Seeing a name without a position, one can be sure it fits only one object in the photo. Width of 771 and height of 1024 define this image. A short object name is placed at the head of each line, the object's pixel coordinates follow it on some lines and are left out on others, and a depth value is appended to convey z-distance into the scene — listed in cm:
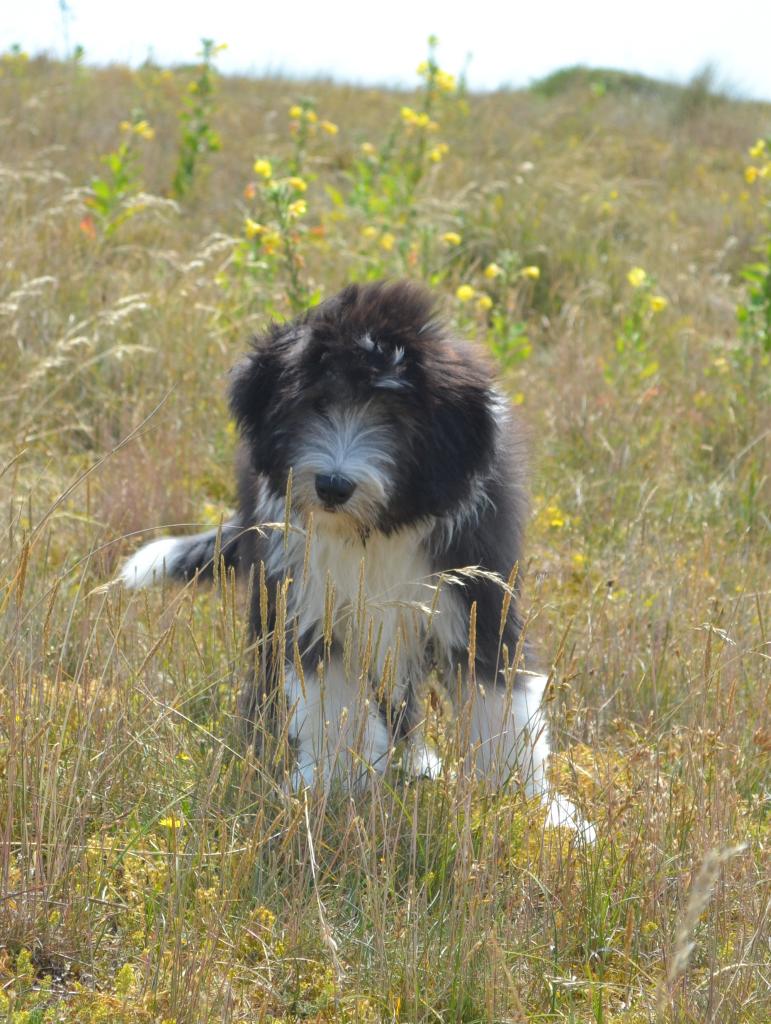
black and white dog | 628
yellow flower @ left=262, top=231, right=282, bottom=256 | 1058
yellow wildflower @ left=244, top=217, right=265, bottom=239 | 1062
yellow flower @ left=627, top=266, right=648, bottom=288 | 1152
